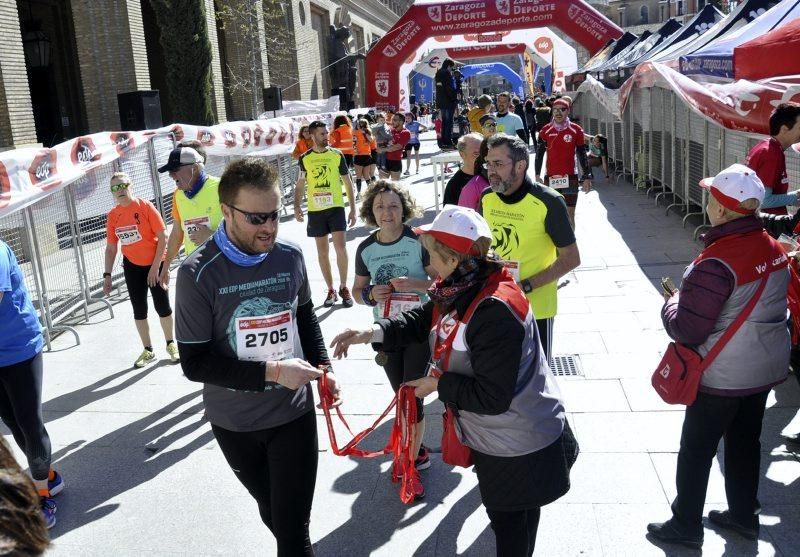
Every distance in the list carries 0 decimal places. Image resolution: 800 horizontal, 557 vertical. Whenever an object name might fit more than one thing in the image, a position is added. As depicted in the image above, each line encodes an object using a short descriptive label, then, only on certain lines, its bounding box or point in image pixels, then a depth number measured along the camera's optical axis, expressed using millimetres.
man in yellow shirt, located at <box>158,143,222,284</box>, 5414
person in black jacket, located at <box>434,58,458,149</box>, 17906
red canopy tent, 6852
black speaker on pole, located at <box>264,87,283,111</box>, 22391
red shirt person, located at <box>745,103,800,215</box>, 5523
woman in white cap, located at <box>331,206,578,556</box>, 2557
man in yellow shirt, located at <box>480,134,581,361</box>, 4137
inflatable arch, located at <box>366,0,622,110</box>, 24516
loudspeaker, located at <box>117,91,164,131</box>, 14500
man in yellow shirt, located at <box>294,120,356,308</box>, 8336
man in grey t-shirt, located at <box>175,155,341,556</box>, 2850
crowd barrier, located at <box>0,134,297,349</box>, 7730
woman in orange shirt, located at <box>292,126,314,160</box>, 13617
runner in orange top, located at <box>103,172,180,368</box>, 6488
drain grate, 5797
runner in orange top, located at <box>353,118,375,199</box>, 16031
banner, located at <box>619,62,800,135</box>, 6469
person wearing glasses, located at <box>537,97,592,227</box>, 9852
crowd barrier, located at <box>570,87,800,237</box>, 10156
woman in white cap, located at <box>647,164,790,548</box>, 3094
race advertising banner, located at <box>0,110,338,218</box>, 6891
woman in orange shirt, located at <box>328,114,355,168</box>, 15930
